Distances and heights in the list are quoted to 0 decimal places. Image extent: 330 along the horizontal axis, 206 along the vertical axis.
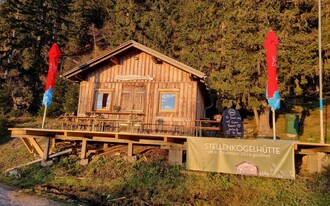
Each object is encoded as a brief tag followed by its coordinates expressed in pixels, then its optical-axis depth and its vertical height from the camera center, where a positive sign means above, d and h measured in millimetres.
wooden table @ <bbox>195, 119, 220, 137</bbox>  13229 -20
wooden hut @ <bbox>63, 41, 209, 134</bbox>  15328 +2159
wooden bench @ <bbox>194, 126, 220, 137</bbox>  13211 -218
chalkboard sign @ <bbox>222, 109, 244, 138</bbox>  12773 +233
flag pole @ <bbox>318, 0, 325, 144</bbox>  12480 +2314
